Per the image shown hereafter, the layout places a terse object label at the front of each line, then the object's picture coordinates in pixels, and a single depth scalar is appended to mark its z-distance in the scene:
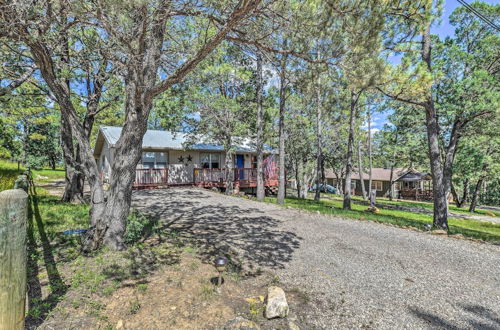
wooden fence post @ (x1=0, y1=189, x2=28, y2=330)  1.39
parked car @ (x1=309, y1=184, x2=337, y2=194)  37.69
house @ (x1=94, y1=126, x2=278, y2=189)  14.56
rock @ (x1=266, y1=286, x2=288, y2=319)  2.64
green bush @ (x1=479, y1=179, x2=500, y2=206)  24.25
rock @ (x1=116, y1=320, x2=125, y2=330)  2.27
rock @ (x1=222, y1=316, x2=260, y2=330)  2.35
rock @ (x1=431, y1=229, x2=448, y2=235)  6.38
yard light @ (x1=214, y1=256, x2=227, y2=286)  2.99
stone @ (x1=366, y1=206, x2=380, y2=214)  11.94
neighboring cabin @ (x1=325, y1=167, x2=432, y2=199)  29.08
